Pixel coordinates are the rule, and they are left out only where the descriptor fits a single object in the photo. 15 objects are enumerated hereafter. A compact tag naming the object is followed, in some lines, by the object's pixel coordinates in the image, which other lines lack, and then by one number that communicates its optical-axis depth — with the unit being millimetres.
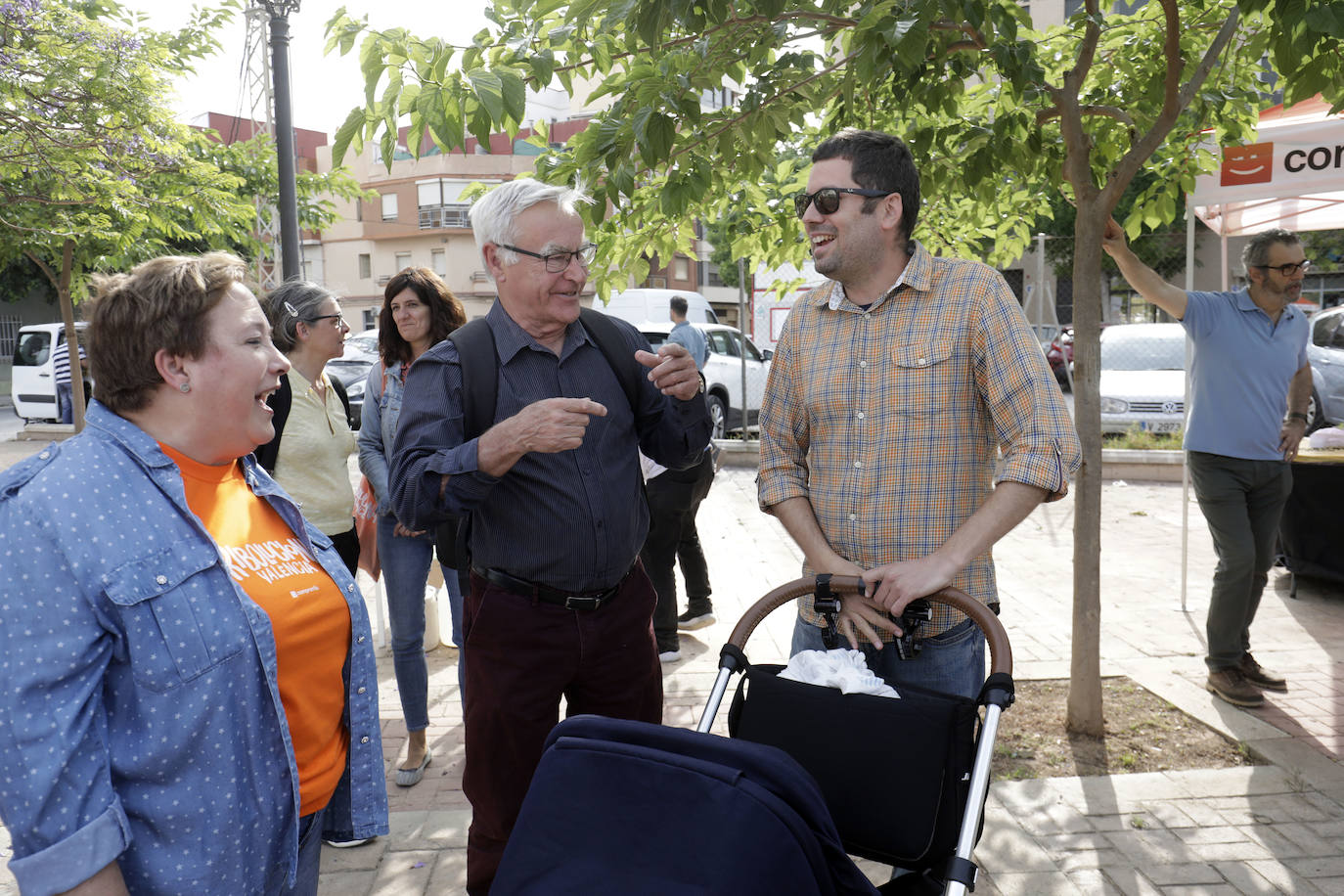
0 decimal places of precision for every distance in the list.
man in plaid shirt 2434
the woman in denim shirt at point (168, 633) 1529
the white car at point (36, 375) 19875
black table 6391
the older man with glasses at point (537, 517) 2625
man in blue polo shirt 4922
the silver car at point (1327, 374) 12609
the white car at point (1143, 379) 13266
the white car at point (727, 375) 16484
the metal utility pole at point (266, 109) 15829
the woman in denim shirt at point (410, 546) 4312
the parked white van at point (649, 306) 22422
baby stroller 1470
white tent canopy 5262
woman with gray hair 3992
